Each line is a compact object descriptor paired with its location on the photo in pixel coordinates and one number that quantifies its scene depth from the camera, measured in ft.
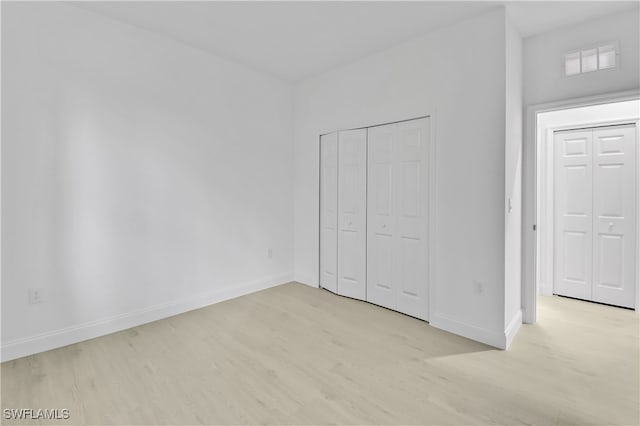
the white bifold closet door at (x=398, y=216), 10.70
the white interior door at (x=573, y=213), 12.22
